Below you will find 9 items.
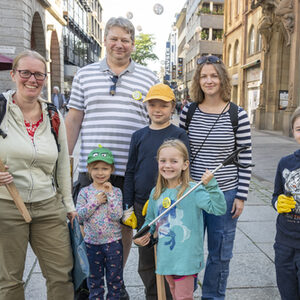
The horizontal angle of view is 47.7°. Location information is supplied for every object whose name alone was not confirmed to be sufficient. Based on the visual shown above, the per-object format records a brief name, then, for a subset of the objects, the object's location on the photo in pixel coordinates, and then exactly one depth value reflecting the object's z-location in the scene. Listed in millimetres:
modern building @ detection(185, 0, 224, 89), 42812
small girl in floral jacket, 2713
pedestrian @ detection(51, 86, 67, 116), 18000
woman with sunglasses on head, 2670
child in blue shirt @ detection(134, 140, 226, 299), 2352
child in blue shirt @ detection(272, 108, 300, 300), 2309
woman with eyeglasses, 2266
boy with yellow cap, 2582
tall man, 2824
